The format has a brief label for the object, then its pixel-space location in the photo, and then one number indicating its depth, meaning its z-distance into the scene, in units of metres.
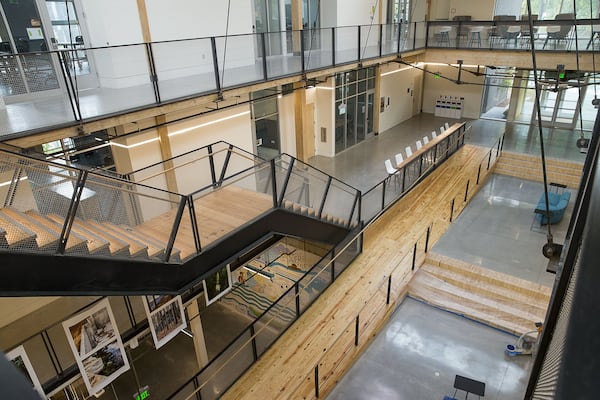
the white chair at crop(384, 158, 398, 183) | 11.57
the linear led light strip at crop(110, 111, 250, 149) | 7.59
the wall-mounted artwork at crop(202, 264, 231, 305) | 6.64
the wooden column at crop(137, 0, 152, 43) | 7.70
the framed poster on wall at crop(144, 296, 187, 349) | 5.70
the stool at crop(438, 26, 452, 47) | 14.70
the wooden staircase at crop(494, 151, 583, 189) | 12.75
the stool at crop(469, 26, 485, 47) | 13.73
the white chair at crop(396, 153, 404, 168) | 11.79
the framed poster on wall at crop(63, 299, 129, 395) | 4.85
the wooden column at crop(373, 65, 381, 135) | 15.93
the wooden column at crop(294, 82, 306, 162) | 12.91
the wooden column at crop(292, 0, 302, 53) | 12.03
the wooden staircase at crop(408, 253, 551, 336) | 7.81
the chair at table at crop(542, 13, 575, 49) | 12.31
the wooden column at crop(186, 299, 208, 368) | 6.88
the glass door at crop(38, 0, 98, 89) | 6.17
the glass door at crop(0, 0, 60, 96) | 5.37
